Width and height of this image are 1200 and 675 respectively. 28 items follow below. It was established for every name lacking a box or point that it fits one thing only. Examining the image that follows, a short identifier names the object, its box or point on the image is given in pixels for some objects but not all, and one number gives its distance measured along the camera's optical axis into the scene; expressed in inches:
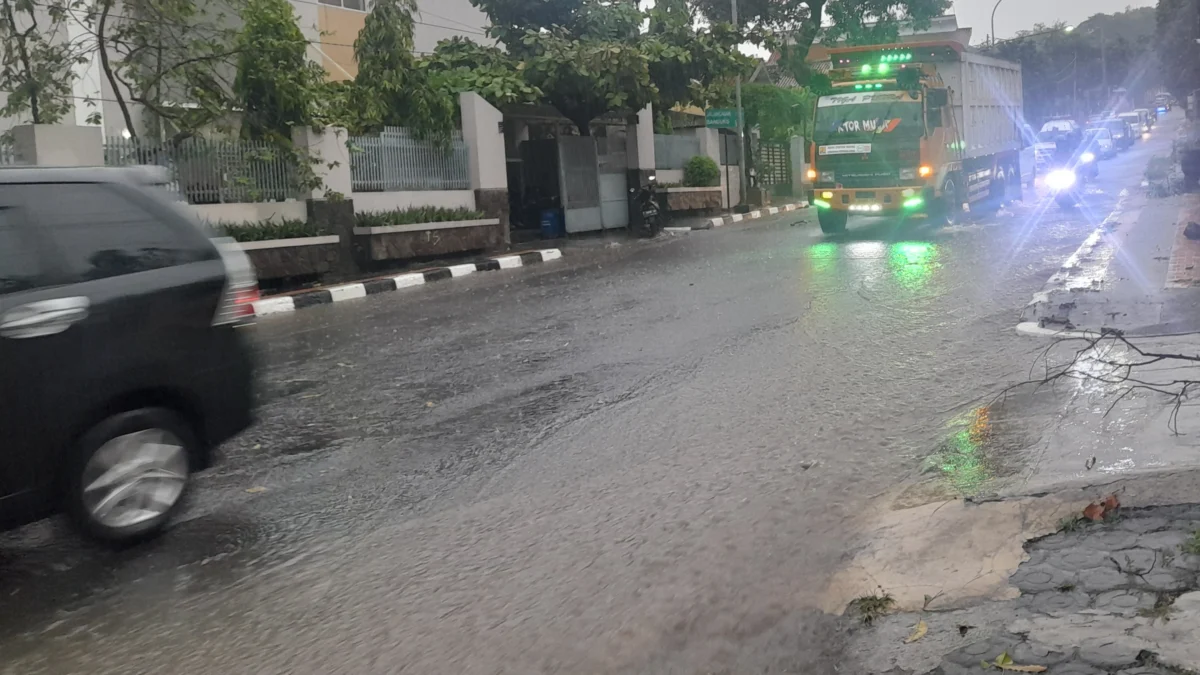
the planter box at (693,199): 1074.7
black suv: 176.2
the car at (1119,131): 1938.0
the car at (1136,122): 2347.4
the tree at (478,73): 794.8
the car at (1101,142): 1622.2
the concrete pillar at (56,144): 503.5
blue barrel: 900.6
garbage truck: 756.6
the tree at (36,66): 551.8
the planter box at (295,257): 594.2
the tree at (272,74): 605.0
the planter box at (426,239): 671.1
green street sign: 1149.1
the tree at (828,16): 1476.4
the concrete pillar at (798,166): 1537.9
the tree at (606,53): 811.4
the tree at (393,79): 702.5
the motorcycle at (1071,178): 957.2
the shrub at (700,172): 1136.8
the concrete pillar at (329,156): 643.9
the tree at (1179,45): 1162.5
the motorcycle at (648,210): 938.1
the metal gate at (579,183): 899.4
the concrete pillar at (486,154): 781.3
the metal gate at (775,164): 1494.8
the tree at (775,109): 1406.3
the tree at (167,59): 581.6
